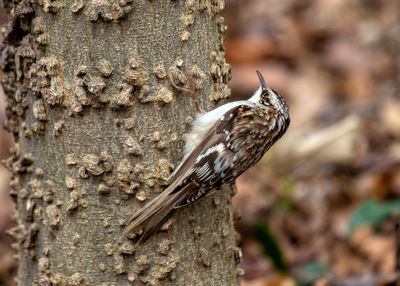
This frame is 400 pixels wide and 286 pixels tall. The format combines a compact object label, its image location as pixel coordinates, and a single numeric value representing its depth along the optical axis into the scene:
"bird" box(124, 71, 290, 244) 5.20
